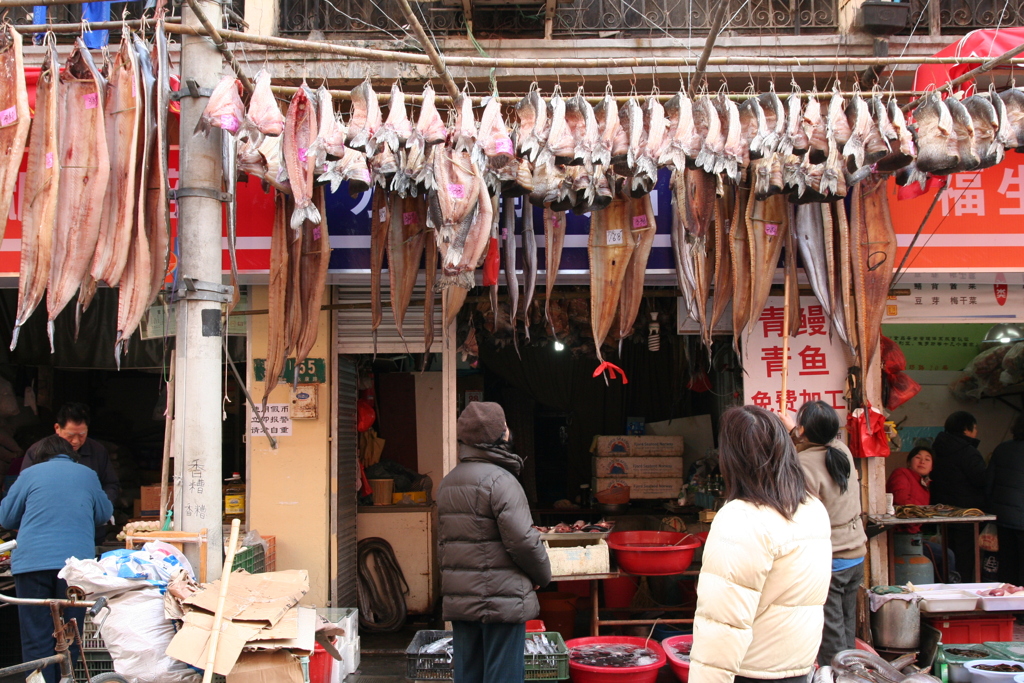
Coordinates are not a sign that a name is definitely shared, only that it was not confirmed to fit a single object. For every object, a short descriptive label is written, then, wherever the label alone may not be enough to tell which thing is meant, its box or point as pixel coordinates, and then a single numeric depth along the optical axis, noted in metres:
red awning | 5.26
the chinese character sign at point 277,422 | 6.25
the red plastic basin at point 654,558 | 5.87
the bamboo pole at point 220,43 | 3.81
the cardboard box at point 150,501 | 7.37
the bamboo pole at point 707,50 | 3.64
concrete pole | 4.03
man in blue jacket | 4.82
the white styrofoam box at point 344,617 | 5.52
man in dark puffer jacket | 4.02
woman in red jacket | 7.24
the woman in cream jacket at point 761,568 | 2.60
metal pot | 5.45
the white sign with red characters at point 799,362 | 5.98
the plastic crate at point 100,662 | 4.50
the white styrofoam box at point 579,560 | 5.72
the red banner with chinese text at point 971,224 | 5.67
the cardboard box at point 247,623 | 3.71
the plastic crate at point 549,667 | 4.93
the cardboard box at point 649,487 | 8.57
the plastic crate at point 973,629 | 5.61
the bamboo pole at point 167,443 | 4.91
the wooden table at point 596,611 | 5.75
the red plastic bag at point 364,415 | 7.56
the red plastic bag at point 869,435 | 5.73
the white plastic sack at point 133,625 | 3.95
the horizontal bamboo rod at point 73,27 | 4.56
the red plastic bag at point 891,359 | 6.11
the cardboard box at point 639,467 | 8.62
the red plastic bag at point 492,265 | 5.29
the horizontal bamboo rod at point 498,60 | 4.23
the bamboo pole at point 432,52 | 3.56
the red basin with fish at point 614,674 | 5.14
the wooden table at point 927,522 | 5.75
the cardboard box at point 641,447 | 8.70
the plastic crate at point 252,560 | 5.32
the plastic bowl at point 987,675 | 4.72
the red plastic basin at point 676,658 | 5.14
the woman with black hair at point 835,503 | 4.73
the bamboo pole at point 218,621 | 3.62
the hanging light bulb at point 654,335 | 7.22
